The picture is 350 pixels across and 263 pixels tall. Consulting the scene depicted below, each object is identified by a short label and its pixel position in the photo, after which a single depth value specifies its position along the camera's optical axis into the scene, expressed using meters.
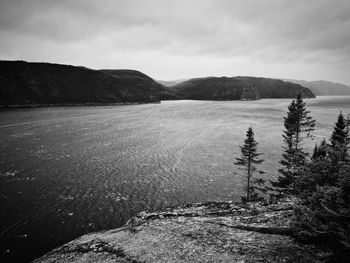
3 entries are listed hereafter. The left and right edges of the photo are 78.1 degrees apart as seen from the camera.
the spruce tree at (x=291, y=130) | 32.08
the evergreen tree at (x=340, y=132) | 31.75
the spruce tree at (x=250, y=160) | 32.91
